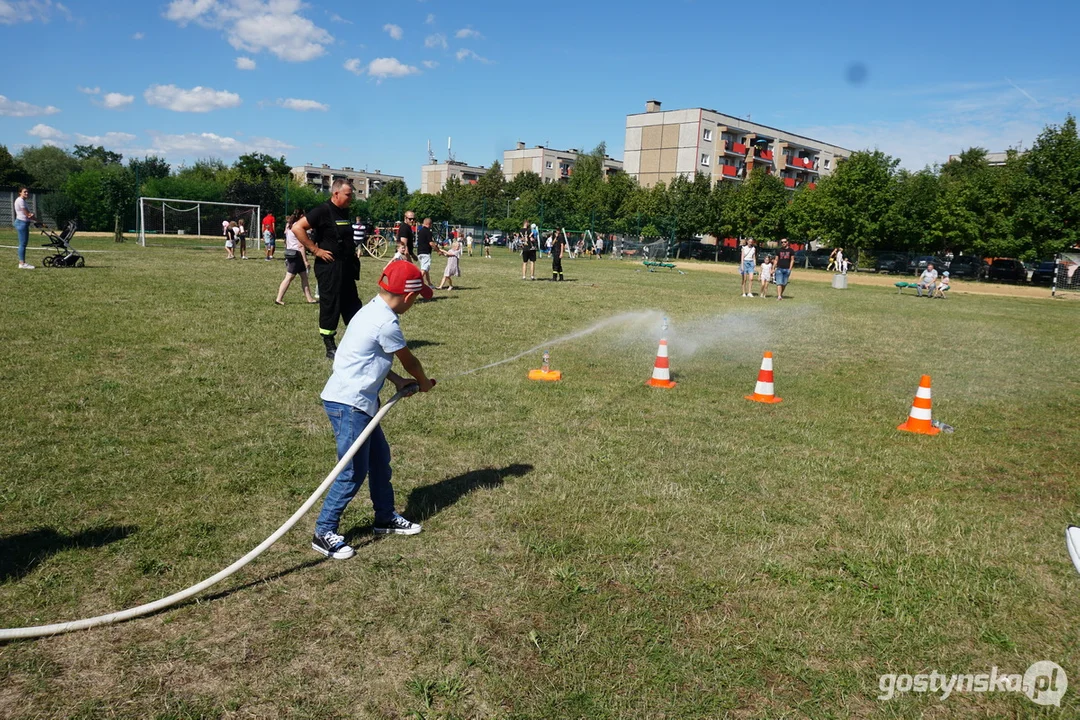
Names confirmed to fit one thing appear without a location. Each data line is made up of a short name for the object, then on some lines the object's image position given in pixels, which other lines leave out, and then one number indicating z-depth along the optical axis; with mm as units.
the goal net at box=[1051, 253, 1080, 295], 44094
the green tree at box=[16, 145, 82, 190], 94688
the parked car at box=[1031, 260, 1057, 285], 51147
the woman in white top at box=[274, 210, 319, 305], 14914
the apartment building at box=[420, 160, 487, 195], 155375
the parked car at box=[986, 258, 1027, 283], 51812
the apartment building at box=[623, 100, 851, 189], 97438
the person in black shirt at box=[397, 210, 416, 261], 16266
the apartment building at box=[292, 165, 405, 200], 167125
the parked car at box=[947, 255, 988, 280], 54531
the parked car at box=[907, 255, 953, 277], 54469
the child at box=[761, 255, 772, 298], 26531
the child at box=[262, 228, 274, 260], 34062
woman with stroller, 17672
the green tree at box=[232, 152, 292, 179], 85125
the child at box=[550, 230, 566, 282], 26948
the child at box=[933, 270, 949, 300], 32938
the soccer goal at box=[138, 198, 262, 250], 46747
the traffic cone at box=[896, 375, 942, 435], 7922
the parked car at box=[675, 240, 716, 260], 69938
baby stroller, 20484
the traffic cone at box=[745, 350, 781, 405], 9055
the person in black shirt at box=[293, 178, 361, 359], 9172
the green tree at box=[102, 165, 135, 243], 54125
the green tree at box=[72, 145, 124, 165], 129425
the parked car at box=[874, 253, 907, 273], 59312
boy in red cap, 4504
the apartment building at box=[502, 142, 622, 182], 129875
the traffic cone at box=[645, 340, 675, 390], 9508
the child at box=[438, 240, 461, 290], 21094
